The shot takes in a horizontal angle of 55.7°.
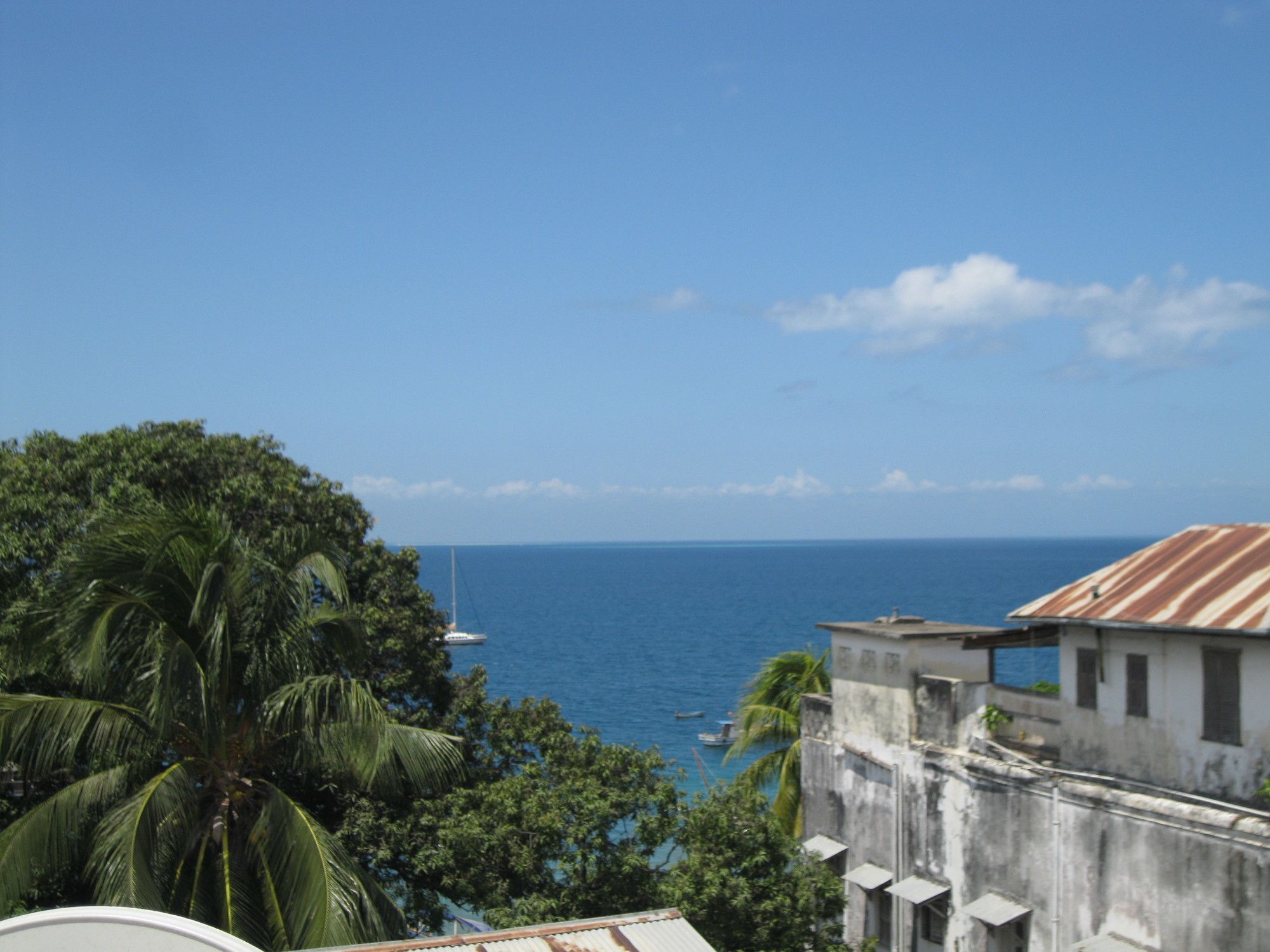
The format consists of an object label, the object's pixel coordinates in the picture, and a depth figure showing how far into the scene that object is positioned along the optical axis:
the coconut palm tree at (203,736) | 14.87
